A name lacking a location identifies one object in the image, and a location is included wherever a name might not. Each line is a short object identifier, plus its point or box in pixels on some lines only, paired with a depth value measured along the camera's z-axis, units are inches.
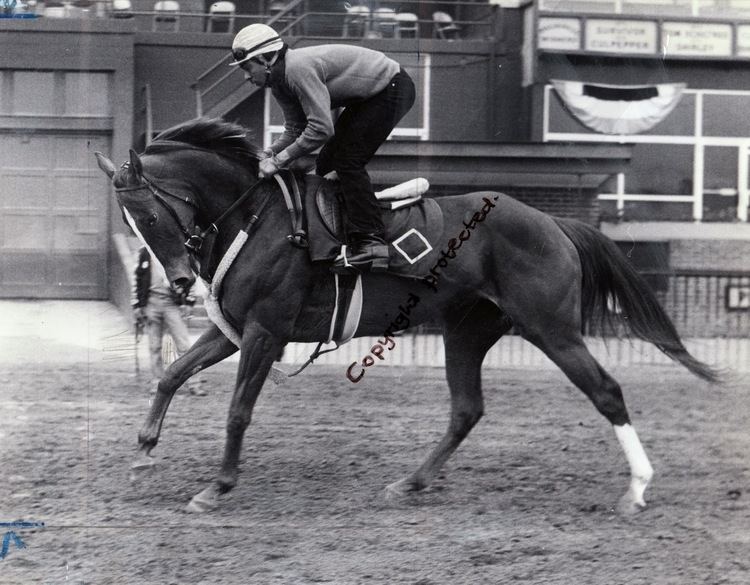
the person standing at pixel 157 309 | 650.8
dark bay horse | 423.5
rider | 420.2
